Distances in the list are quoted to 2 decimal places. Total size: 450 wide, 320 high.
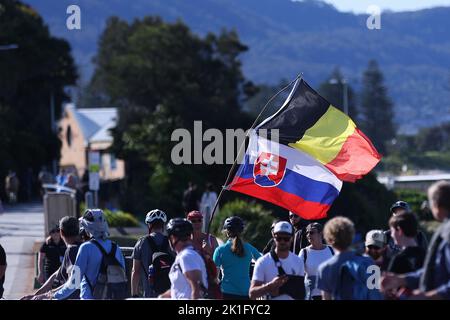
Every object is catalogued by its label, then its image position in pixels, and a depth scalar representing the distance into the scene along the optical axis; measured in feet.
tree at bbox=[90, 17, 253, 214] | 158.10
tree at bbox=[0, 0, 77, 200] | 174.19
